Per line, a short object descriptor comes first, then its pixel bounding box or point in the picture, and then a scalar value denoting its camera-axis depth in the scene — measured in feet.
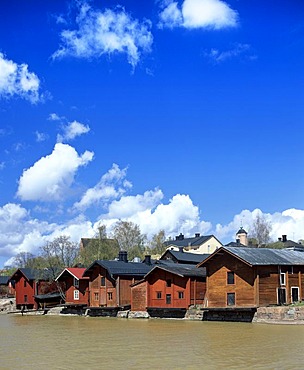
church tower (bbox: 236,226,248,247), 300.16
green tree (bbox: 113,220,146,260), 317.63
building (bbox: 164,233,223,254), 334.44
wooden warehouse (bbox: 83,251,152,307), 202.59
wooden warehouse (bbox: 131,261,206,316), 179.22
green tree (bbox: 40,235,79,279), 278.46
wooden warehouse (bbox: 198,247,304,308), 156.46
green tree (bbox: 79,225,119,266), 292.92
